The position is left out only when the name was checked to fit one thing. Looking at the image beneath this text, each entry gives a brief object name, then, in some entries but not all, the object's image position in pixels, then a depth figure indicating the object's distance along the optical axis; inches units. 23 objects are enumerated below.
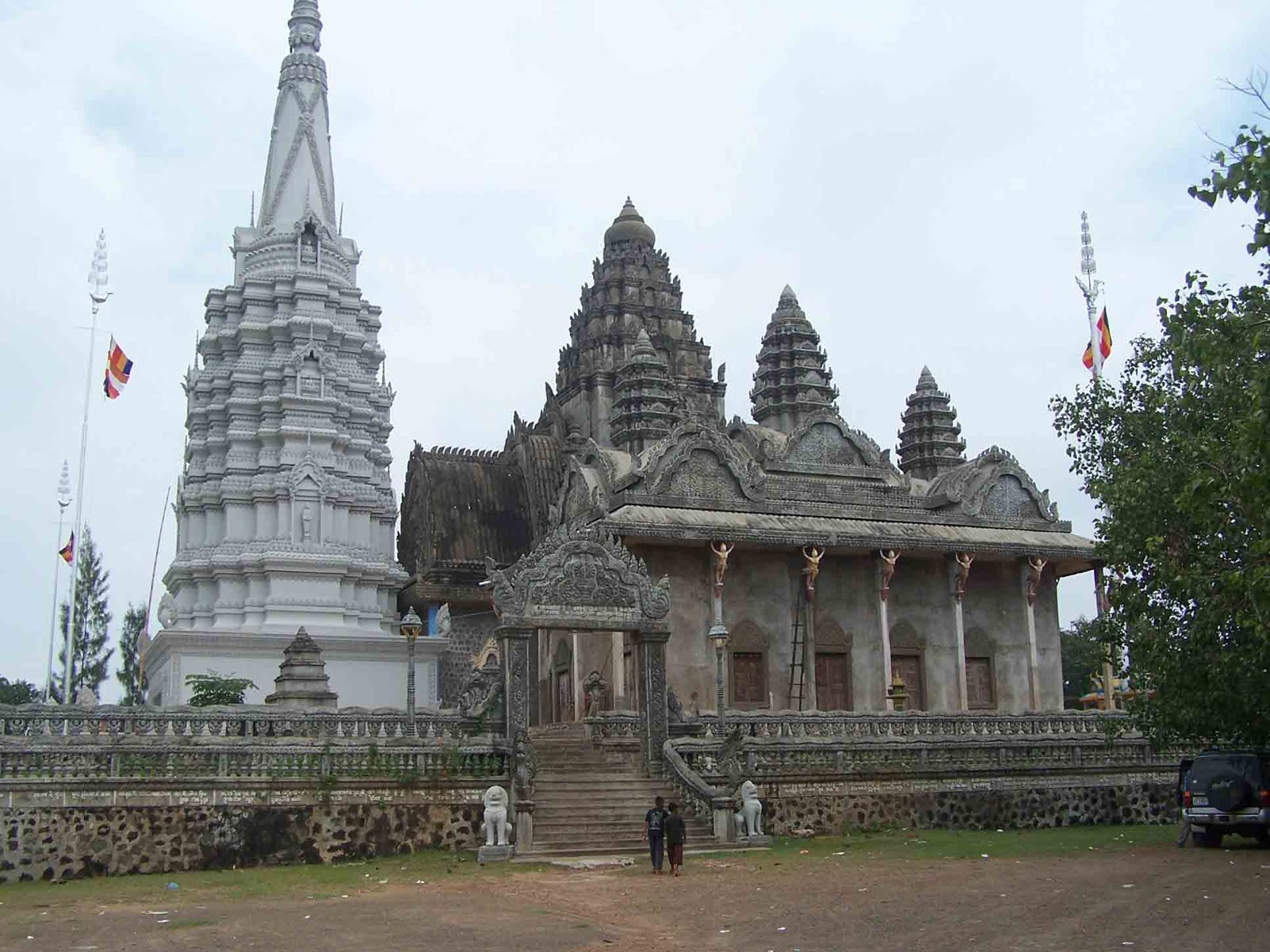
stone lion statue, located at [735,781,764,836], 898.5
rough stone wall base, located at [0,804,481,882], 791.7
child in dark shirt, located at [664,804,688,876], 740.0
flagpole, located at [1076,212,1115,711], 1469.0
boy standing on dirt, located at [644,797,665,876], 746.2
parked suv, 823.1
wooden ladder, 1386.6
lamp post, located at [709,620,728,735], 981.9
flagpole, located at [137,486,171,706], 1786.4
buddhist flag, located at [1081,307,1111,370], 1558.8
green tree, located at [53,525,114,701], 2506.2
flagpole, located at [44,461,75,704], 1875.0
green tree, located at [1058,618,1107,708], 2349.7
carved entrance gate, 960.3
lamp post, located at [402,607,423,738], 951.6
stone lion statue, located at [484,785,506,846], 842.2
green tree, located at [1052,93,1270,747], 663.8
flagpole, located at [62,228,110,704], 1723.7
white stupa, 1583.4
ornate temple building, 1344.7
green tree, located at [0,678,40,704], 2834.6
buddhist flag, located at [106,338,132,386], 1695.4
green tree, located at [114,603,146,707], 2383.1
